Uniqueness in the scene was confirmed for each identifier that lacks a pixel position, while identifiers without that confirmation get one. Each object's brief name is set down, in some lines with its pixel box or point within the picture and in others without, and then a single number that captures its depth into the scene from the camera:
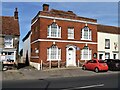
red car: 11.69
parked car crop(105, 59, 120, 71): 12.68
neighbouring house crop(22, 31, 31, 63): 17.13
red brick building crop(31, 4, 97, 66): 13.32
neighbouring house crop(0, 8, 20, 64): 12.55
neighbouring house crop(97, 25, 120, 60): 16.12
